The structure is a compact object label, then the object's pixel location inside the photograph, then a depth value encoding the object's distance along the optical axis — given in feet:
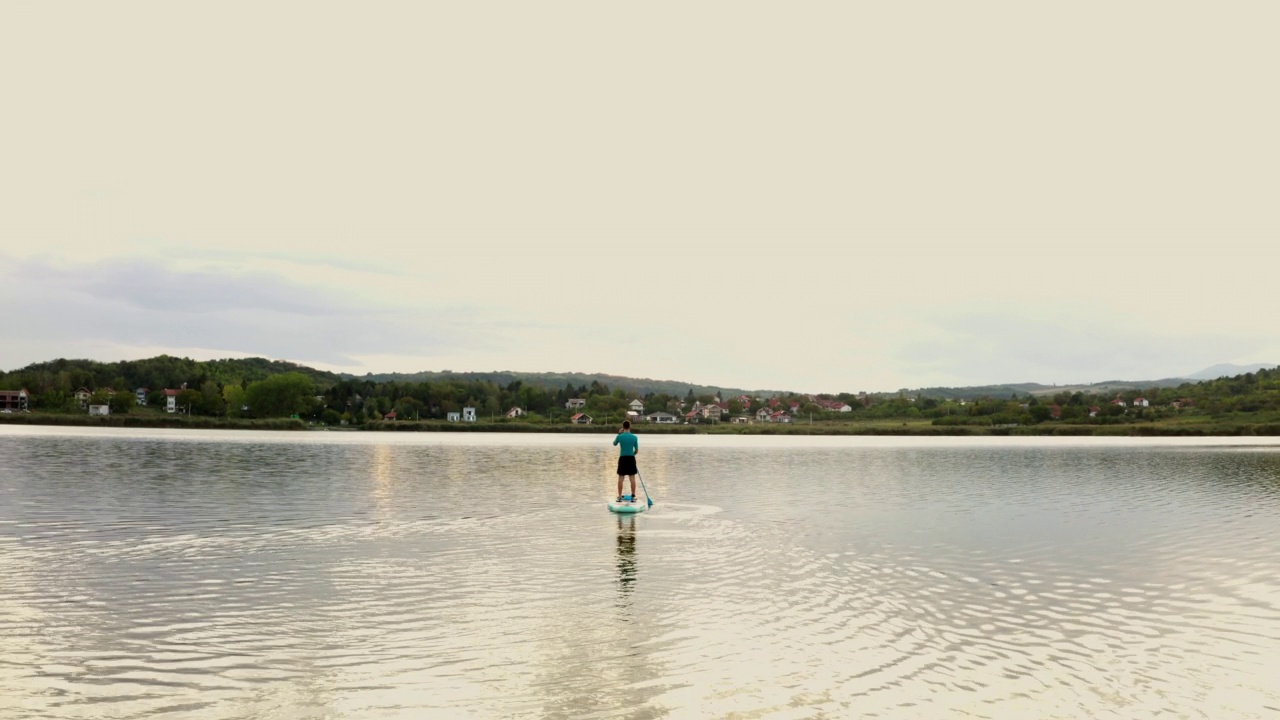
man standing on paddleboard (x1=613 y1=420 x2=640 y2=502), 99.50
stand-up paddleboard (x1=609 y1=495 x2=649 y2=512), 95.87
